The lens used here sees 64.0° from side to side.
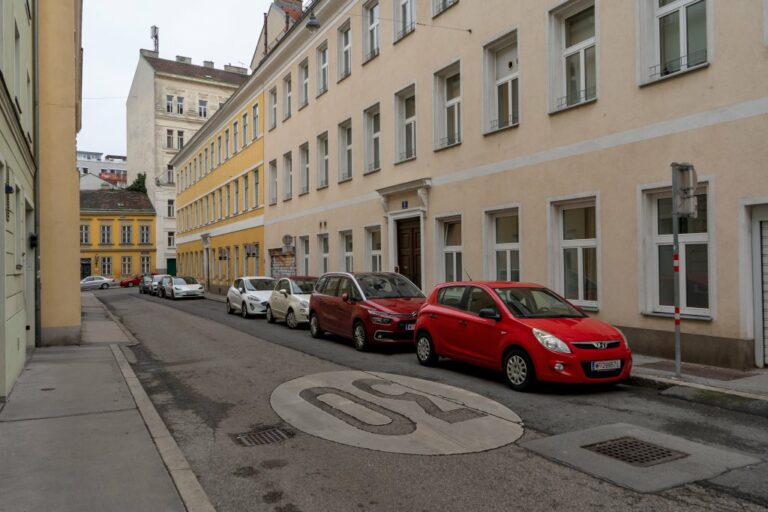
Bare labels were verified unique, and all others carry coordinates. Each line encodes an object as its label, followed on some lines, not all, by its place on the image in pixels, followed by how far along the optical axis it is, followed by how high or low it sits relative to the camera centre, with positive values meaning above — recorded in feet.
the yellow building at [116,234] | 219.82 +12.17
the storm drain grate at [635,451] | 17.83 -5.80
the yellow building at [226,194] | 112.47 +16.19
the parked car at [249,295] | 71.75 -3.59
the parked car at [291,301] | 57.35 -3.50
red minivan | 40.47 -3.04
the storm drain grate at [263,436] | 20.32 -5.83
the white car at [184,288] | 117.50 -4.15
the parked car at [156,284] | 135.42 -3.95
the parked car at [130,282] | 214.48 -5.13
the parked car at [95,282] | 197.36 -4.87
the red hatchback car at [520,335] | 26.55 -3.44
